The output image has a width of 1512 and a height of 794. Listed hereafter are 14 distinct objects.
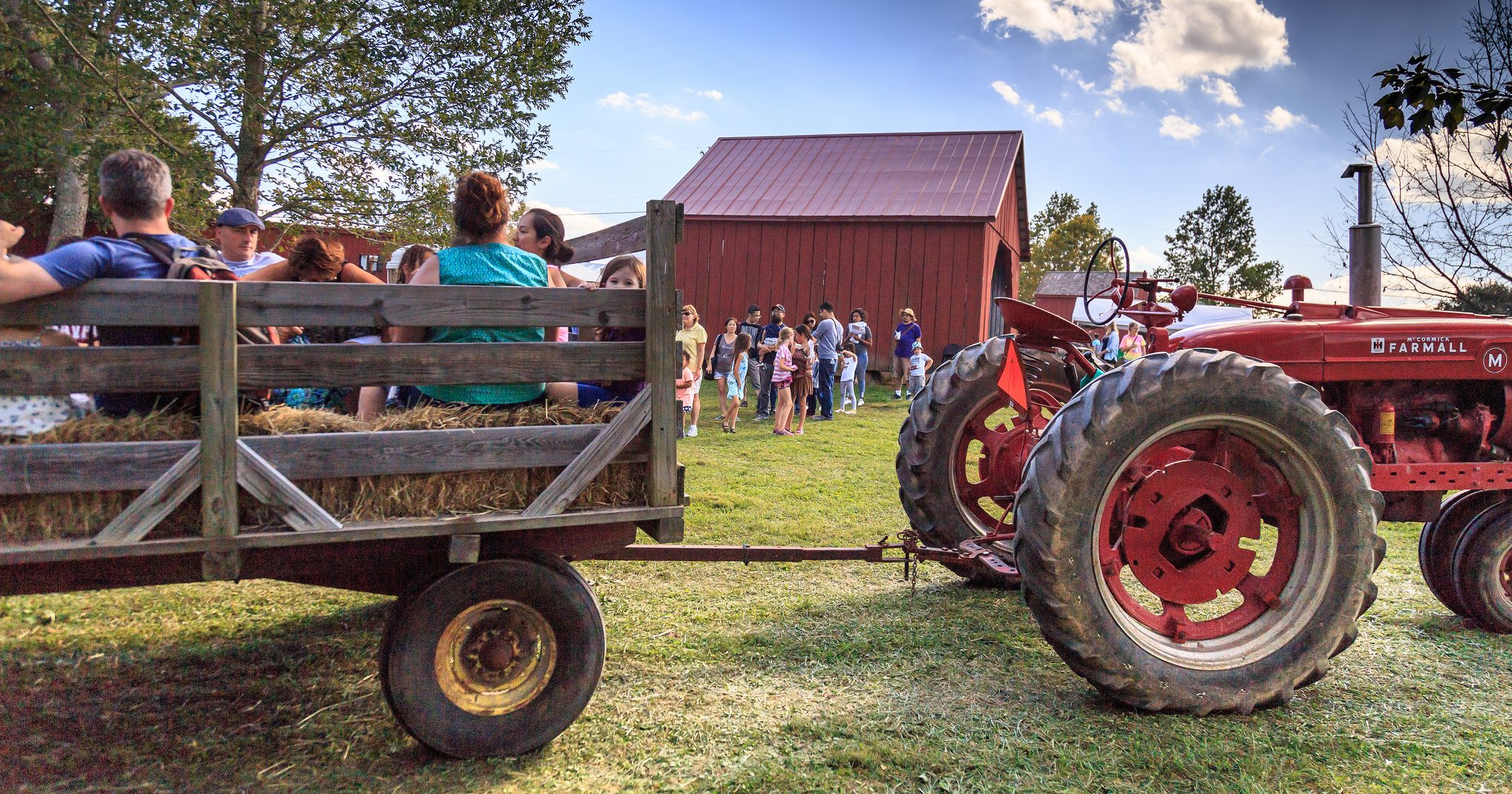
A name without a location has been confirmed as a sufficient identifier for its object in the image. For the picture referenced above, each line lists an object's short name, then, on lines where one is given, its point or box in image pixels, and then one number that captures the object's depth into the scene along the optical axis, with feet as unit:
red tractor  10.75
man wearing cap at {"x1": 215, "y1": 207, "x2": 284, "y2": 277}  15.76
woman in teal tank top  10.28
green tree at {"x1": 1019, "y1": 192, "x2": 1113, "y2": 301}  212.84
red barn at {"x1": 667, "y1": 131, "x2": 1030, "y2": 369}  65.57
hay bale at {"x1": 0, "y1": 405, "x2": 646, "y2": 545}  8.23
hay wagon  8.30
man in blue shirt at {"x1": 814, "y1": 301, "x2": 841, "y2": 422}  46.98
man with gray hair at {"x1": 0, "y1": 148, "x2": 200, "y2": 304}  8.14
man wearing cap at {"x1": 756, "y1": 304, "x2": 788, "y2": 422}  45.98
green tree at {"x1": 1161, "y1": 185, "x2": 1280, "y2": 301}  224.33
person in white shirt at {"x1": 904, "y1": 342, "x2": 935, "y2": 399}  55.72
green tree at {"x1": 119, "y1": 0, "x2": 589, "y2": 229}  24.58
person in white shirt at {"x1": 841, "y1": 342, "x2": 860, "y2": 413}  52.75
